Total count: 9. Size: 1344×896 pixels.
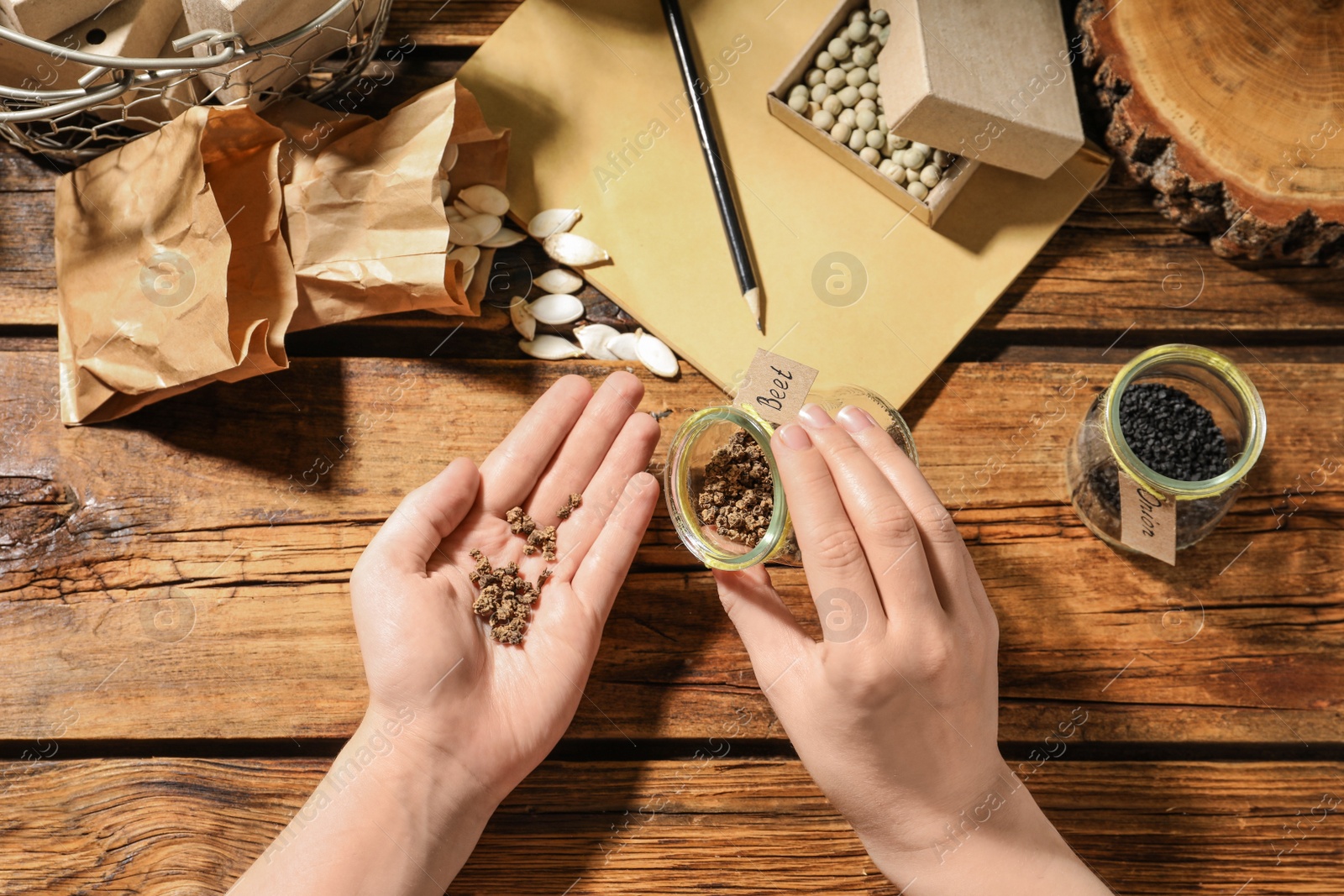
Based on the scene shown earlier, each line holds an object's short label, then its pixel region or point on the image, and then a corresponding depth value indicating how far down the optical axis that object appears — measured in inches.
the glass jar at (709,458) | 28.3
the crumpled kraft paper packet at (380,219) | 34.1
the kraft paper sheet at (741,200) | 38.0
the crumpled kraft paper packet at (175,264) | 32.9
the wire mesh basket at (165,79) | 29.2
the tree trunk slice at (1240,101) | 35.2
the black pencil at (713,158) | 37.4
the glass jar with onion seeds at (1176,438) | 33.0
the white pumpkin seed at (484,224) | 37.8
